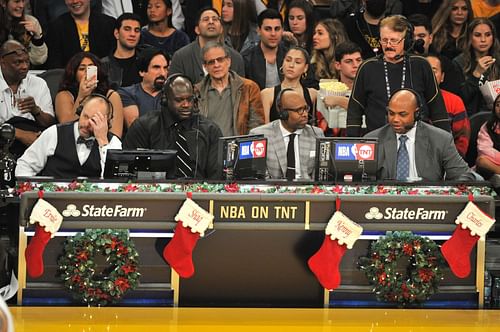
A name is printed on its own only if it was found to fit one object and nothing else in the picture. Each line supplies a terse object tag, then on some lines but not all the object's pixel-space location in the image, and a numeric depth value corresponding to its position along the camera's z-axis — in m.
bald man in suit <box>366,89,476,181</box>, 18.83
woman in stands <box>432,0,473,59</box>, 24.22
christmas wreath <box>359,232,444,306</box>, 17.84
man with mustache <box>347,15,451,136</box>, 20.31
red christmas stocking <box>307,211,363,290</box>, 17.58
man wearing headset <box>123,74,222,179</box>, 19.21
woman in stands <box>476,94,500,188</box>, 21.32
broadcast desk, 17.64
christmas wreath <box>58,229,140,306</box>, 17.45
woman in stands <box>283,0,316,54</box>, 23.88
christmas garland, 17.70
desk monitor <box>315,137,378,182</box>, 18.13
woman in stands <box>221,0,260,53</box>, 23.68
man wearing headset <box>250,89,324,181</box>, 19.48
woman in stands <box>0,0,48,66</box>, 22.70
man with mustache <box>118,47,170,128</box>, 21.84
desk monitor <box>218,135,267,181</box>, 18.03
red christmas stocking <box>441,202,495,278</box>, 17.81
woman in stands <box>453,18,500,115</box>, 23.41
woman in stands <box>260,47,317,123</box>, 21.79
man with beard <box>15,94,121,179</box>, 18.77
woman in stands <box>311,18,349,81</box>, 23.24
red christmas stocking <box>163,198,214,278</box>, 17.43
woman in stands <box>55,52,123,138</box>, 21.23
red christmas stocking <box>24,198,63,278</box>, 17.22
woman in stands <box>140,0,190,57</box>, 23.44
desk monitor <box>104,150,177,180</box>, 18.03
